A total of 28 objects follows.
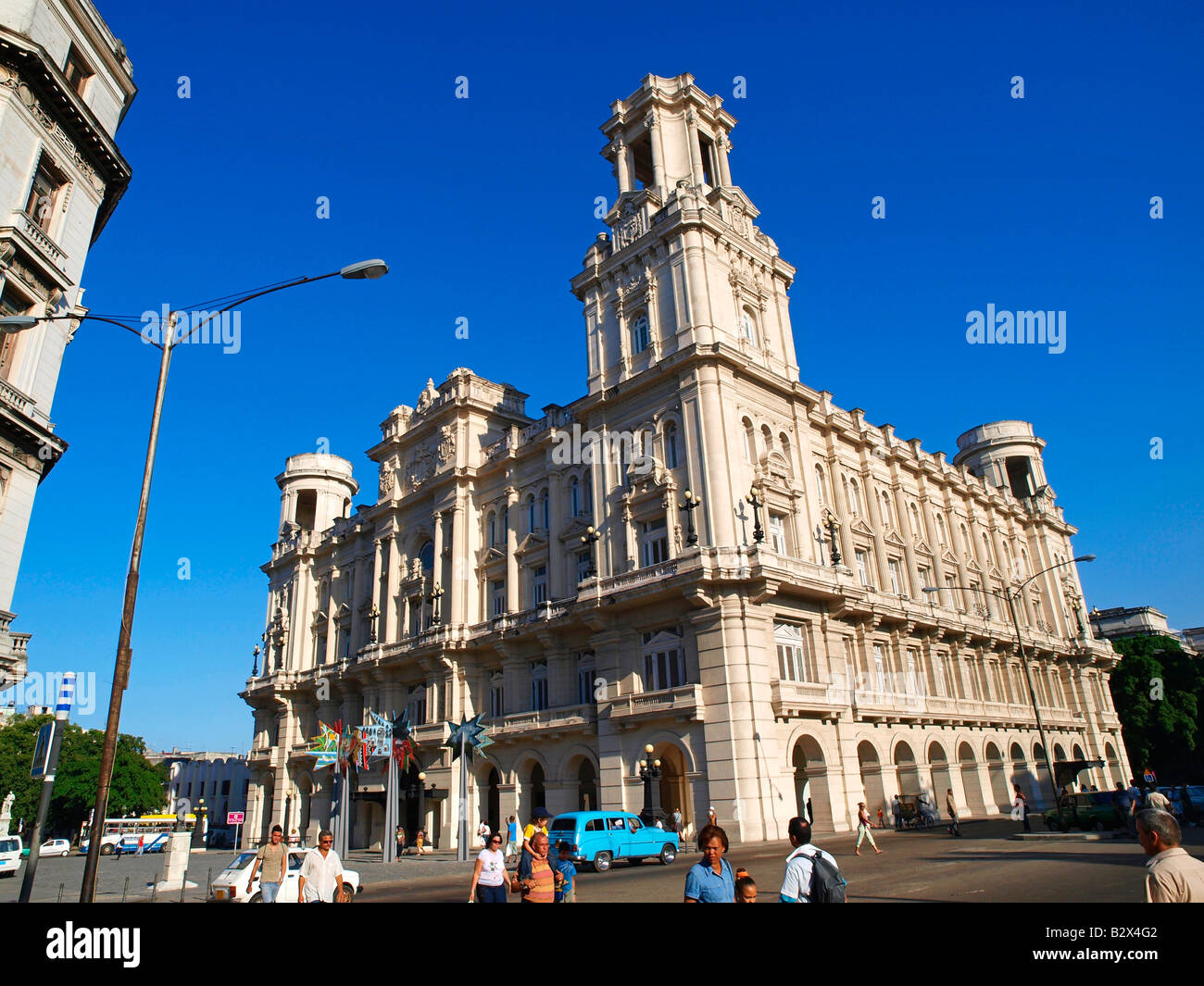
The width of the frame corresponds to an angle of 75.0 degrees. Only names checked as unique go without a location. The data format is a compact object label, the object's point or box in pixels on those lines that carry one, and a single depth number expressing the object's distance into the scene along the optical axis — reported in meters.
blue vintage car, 26.33
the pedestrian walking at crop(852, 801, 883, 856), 25.03
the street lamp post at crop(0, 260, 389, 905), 12.64
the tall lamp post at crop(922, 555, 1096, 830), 31.72
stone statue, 55.38
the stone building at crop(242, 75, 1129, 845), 34.84
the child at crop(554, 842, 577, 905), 10.95
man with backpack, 6.56
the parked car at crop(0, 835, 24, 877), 35.06
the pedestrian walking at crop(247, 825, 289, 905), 11.96
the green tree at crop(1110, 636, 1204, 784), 68.69
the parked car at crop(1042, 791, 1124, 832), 31.42
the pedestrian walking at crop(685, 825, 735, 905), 7.09
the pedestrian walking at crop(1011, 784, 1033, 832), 33.16
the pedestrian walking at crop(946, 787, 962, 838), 31.06
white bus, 76.94
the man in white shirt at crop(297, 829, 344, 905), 10.70
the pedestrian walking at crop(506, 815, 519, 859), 37.97
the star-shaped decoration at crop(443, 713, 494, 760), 35.06
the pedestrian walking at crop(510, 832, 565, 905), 10.11
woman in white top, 11.19
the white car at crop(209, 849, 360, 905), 16.94
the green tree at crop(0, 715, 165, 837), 71.31
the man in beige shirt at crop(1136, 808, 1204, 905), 5.01
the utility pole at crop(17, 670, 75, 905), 15.45
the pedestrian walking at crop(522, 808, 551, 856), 12.17
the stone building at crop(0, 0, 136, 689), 24.05
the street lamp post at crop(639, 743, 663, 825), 32.72
